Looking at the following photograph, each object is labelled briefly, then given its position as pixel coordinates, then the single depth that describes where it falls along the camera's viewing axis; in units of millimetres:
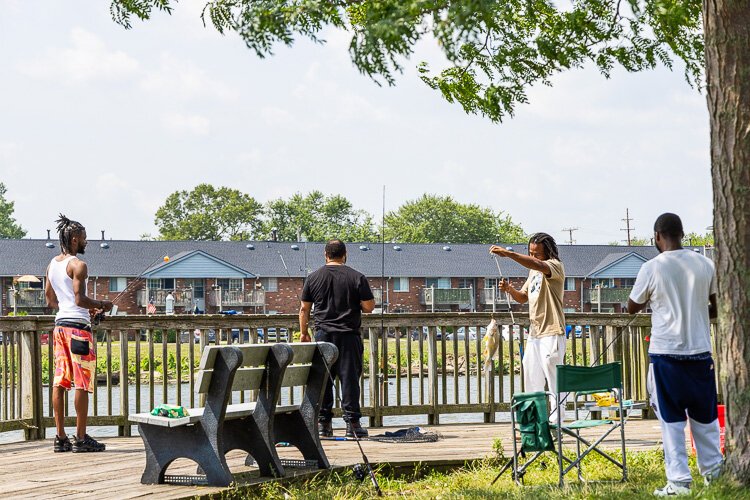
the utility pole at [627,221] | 98562
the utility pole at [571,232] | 99688
